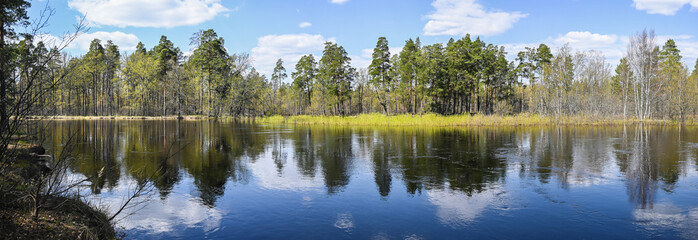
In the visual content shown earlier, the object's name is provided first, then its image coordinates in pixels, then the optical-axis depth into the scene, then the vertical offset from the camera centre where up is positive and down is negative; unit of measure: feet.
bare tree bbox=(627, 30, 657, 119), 161.27 +24.04
